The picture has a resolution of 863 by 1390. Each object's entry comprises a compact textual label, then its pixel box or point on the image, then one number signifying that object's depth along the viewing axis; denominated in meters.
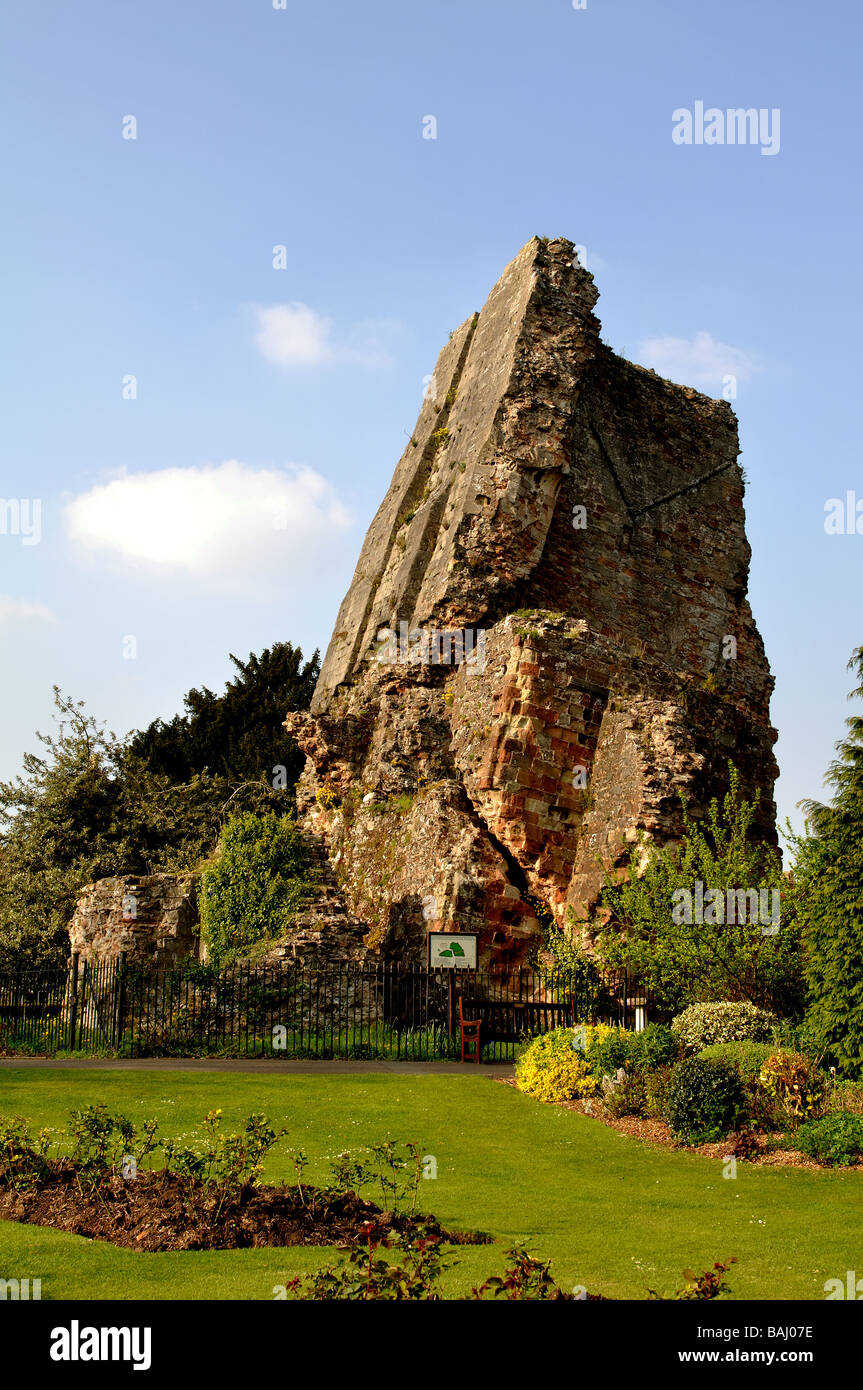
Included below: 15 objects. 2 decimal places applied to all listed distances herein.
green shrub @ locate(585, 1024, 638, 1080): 15.13
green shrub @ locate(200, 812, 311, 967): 23.03
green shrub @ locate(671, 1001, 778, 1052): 14.97
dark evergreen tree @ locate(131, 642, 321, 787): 40.75
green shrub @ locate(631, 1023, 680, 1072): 14.74
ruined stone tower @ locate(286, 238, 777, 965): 22.06
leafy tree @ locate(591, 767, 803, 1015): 17.16
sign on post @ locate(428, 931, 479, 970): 19.33
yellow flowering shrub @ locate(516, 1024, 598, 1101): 15.29
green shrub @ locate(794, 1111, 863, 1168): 11.46
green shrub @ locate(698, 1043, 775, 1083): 13.30
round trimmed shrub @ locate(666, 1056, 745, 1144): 12.59
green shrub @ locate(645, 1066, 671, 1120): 13.73
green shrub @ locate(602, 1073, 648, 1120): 13.98
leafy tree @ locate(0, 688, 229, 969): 30.20
